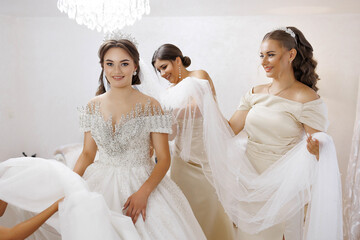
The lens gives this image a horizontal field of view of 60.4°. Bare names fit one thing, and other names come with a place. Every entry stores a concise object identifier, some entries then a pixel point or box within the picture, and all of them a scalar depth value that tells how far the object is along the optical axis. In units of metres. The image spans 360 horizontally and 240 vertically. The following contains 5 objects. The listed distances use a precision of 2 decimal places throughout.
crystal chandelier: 2.21
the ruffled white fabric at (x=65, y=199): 1.11
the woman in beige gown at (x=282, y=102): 1.92
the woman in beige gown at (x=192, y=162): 2.28
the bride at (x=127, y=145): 1.58
